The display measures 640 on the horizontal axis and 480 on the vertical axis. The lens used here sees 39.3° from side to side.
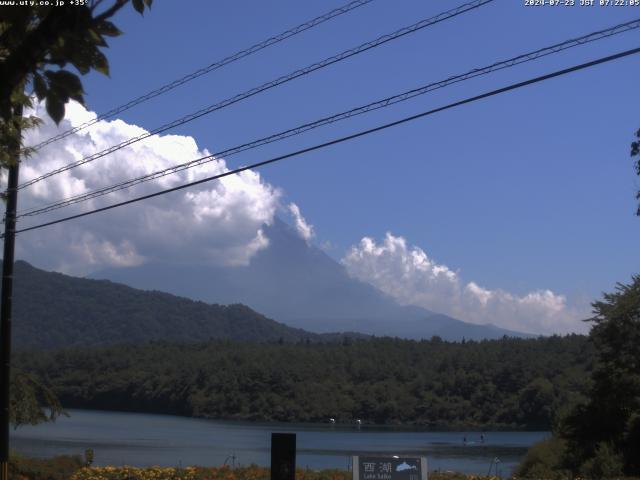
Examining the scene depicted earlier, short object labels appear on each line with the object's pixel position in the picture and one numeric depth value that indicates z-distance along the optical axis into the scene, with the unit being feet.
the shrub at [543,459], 98.89
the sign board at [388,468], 38.14
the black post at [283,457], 37.79
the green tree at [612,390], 98.99
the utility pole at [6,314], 53.36
